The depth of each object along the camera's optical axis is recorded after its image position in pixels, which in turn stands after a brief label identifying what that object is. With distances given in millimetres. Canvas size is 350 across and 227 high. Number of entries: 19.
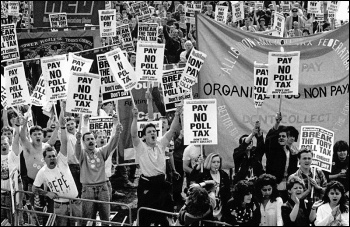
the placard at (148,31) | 18172
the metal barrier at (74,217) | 9365
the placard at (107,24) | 19484
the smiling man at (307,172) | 9445
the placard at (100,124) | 12031
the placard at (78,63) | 12477
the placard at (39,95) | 12812
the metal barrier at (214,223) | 8273
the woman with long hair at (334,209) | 8430
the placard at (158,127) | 12212
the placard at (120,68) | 11852
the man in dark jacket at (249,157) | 11102
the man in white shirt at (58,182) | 10000
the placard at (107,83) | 12148
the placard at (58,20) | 21922
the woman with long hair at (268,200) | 8711
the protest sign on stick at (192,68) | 11844
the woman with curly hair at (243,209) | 8625
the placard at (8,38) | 16030
